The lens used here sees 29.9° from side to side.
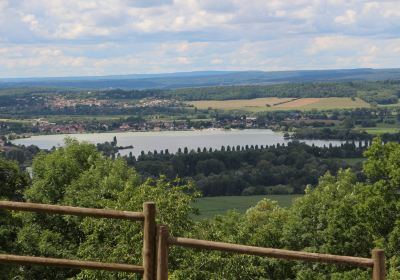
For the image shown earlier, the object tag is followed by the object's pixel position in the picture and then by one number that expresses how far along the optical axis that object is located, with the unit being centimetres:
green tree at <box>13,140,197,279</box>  2631
